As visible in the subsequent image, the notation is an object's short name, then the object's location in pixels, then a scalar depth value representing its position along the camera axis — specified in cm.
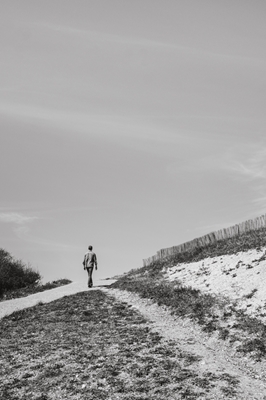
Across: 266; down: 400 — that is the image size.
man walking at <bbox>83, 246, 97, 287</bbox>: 2644
